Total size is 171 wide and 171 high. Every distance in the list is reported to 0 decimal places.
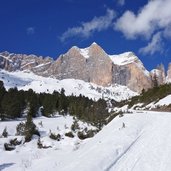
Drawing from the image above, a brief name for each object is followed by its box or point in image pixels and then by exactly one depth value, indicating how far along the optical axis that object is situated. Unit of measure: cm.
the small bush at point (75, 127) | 1948
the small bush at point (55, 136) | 1654
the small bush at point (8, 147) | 1447
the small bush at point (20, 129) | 1929
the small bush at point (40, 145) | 1430
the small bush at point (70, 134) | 1724
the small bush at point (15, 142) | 1568
